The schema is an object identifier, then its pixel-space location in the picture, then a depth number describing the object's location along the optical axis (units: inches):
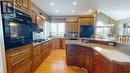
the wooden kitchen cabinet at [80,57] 74.4
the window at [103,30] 223.5
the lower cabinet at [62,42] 182.1
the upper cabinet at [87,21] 165.9
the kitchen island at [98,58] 36.6
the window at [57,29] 198.4
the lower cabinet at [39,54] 76.5
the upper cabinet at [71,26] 185.3
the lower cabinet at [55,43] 167.8
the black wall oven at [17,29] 42.0
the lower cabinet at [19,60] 44.5
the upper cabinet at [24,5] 51.2
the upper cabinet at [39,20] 99.7
